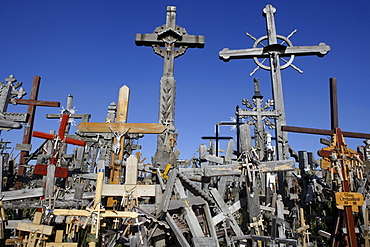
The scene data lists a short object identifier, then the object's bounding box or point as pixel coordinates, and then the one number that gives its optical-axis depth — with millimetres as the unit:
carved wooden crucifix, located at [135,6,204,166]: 8734
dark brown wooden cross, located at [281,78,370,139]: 7907
